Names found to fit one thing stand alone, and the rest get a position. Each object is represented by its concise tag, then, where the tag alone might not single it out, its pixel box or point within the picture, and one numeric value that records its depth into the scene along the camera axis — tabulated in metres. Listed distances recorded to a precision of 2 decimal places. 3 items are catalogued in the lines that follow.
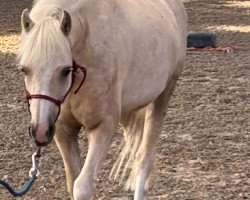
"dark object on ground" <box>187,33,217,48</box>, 17.07
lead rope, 5.37
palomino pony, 4.51
